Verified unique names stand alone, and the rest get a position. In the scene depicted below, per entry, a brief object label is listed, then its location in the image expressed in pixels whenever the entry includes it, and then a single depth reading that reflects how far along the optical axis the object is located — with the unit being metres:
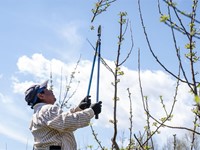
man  3.05
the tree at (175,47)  2.34
